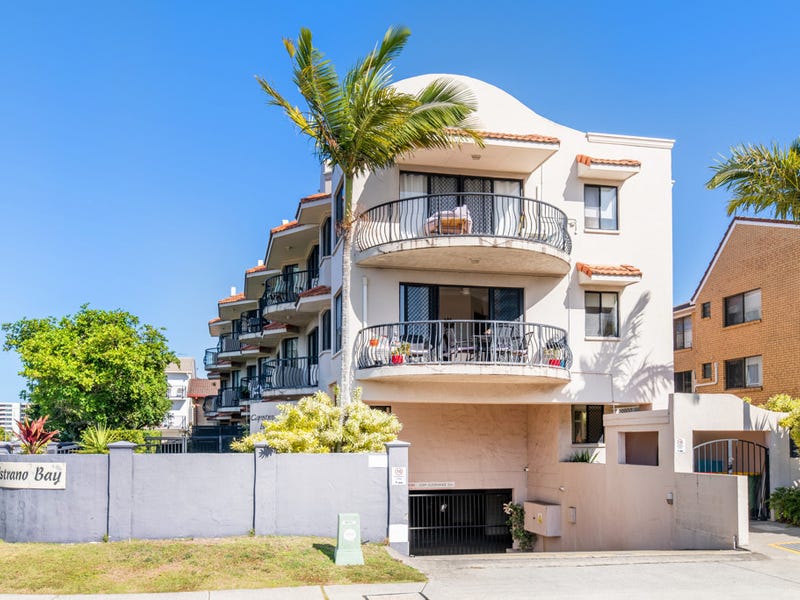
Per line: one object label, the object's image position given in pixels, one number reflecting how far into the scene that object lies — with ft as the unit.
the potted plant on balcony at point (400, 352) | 65.41
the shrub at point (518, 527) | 79.10
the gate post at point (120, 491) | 48.83
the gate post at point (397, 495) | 50.60
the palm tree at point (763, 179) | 63.87
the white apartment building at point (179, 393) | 300.81
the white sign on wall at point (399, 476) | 51.39
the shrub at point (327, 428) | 54.54
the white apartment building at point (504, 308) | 67.56
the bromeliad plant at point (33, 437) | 55.01
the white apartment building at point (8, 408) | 563.07
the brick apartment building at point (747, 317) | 93.15
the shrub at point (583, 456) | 73.72
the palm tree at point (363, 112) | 59.36
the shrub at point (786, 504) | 58.54
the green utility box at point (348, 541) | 43.96
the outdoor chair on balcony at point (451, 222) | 66.80
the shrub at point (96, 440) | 54.70
